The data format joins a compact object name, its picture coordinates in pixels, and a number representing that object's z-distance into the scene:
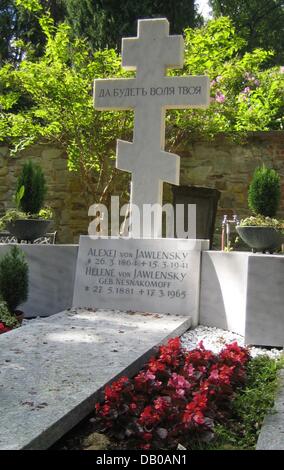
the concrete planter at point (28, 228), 5.62
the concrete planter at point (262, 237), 4.73
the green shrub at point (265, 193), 4.95
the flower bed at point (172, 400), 2.39
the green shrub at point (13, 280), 4.93
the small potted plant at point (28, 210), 5.64
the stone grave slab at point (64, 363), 2.30
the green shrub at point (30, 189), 5.72
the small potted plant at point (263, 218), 4.75
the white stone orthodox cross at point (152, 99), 5.44
